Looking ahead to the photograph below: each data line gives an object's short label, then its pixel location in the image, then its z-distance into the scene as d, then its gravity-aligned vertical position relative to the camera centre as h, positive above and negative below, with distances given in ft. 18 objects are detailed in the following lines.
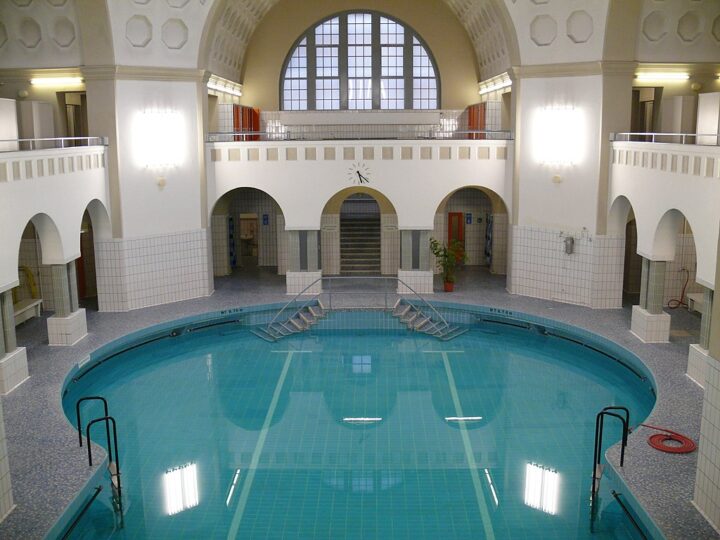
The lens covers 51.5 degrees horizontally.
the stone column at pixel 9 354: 44.86 -12.70
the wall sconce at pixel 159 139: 63.41 +0.41
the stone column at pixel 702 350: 45.16 -12.53
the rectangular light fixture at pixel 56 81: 65.05 +5.50
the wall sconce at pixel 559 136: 63.57 +0.56
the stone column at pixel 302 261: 70.69 -11.05
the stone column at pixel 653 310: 53.47 -12.15
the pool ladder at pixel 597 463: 33.96 -14.74
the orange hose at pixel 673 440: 36.09 -14.64
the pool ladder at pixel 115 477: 34.22 -15.48
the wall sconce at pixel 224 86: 72.18 +5.85
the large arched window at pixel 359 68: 84.64 +8.49
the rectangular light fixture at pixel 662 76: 63.53 +5.61
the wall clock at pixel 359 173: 69.51 -2.76
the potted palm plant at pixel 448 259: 70.44 -10.85
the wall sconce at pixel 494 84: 71.46 +5.94
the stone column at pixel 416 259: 70.79 -10.91
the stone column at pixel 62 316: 53.83 -12.33
